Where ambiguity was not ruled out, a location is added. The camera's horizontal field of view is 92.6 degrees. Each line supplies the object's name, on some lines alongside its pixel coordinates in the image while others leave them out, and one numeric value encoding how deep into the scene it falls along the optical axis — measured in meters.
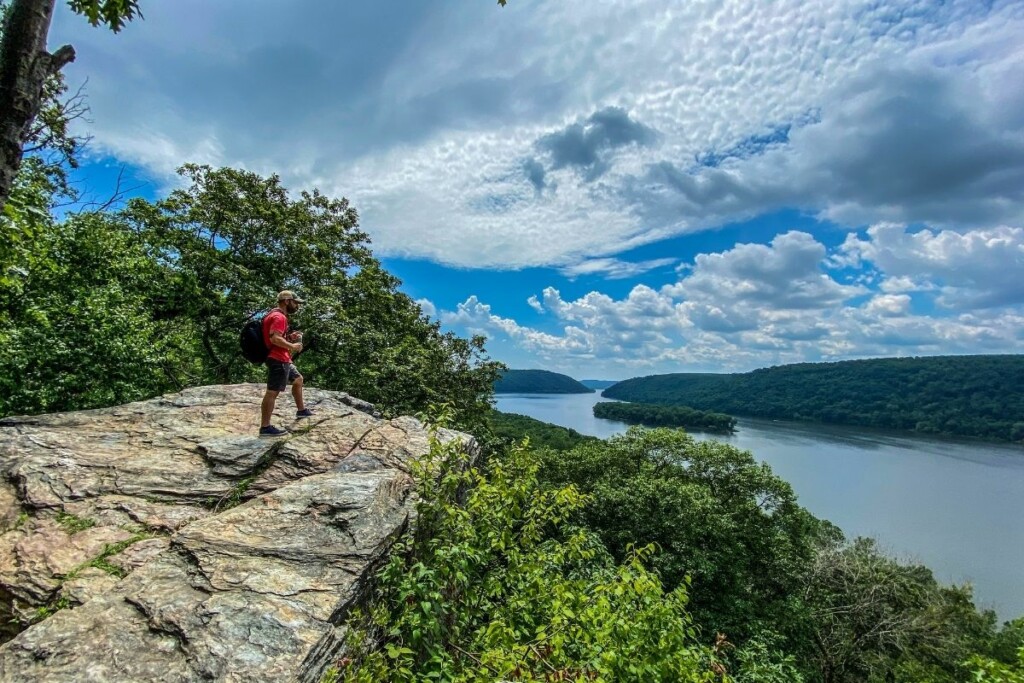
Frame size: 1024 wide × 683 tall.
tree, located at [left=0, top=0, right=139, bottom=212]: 2.97
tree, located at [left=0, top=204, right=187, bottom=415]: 9.20
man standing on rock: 7.28
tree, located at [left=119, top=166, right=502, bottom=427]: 16.31
